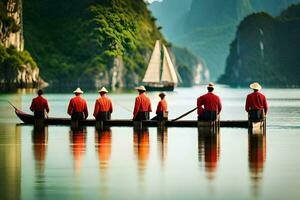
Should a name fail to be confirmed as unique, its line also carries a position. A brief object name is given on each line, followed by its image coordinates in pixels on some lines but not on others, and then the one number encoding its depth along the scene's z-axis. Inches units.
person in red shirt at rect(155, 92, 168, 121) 1608.4
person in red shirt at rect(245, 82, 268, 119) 1499.8
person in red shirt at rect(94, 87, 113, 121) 1596.9
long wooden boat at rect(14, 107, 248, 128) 1688.0
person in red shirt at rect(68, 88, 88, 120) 1633.2
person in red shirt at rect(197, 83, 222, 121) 1485.5
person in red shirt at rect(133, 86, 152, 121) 1566.2
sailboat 7140.8
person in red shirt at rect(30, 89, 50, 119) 1658.5
